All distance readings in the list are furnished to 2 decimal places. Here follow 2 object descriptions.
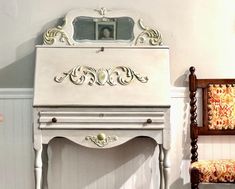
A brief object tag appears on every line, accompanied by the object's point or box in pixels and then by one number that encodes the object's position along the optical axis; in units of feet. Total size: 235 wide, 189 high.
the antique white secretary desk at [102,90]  11.71
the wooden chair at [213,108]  12.75
